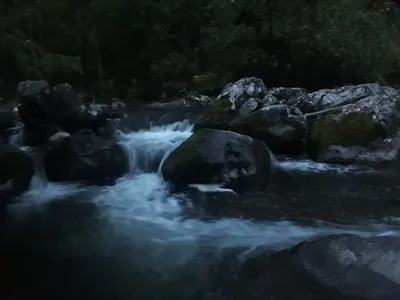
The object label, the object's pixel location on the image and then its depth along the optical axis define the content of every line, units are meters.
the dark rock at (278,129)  10.34
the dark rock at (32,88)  11.93
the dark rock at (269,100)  12.29
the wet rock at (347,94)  11.89
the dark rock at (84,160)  9.16
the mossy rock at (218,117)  11.30
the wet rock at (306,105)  11.93
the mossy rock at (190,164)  8.38
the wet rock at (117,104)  18.92
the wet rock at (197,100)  17.23
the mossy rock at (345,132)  9.88
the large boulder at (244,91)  13.03
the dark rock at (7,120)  13.45
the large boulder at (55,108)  11.80
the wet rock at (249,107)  11.77
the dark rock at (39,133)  11.90
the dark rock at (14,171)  8.33
